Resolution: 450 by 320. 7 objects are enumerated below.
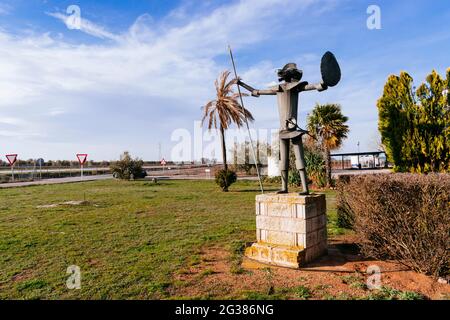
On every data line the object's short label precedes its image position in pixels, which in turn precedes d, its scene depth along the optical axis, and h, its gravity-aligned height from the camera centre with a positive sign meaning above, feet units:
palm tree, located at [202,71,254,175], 62.90 +12.80
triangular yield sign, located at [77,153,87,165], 56.76 +2.45
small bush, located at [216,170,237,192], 57.00 -2.24
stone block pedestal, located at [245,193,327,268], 16.08 -3.76
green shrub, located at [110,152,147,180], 88.74 +0.60
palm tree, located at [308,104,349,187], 59.06 +7.56
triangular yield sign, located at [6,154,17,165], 76.41 +3.80
